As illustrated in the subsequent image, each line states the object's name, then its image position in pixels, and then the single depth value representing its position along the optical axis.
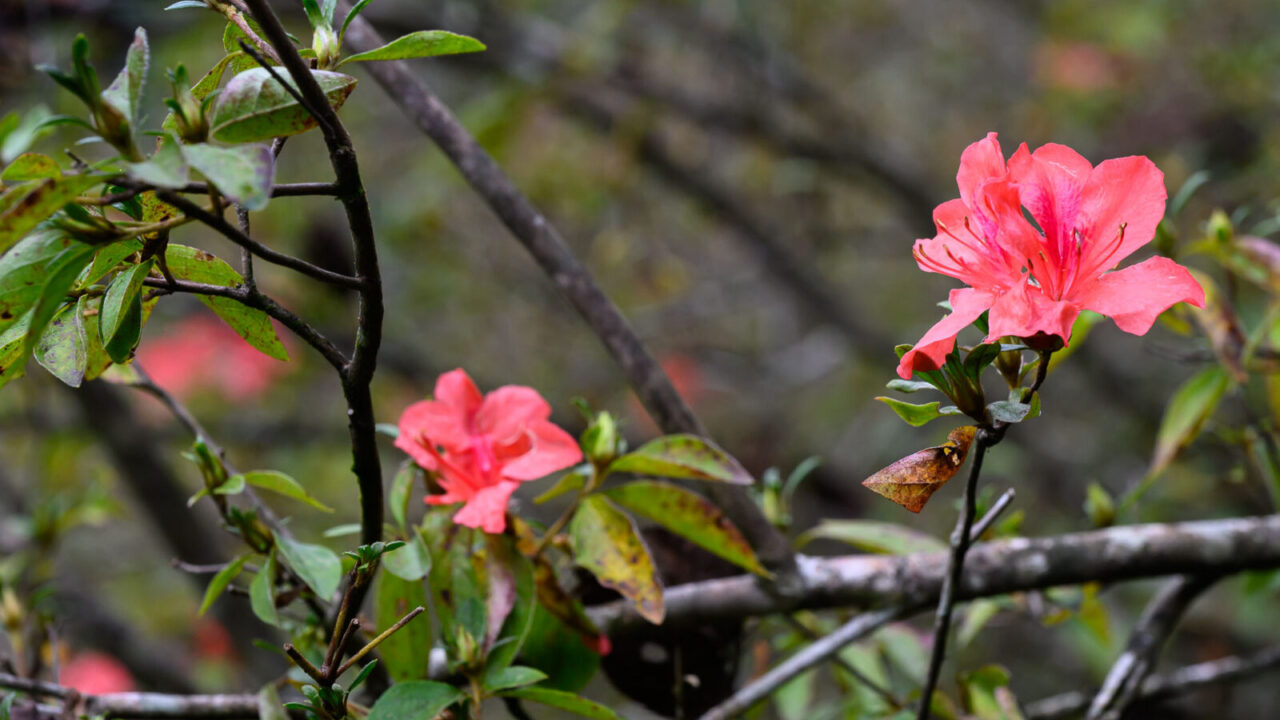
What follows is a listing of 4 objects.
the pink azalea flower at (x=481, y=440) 1.32
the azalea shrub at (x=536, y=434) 1.22
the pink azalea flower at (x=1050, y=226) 1.25
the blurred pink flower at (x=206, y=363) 3.95
